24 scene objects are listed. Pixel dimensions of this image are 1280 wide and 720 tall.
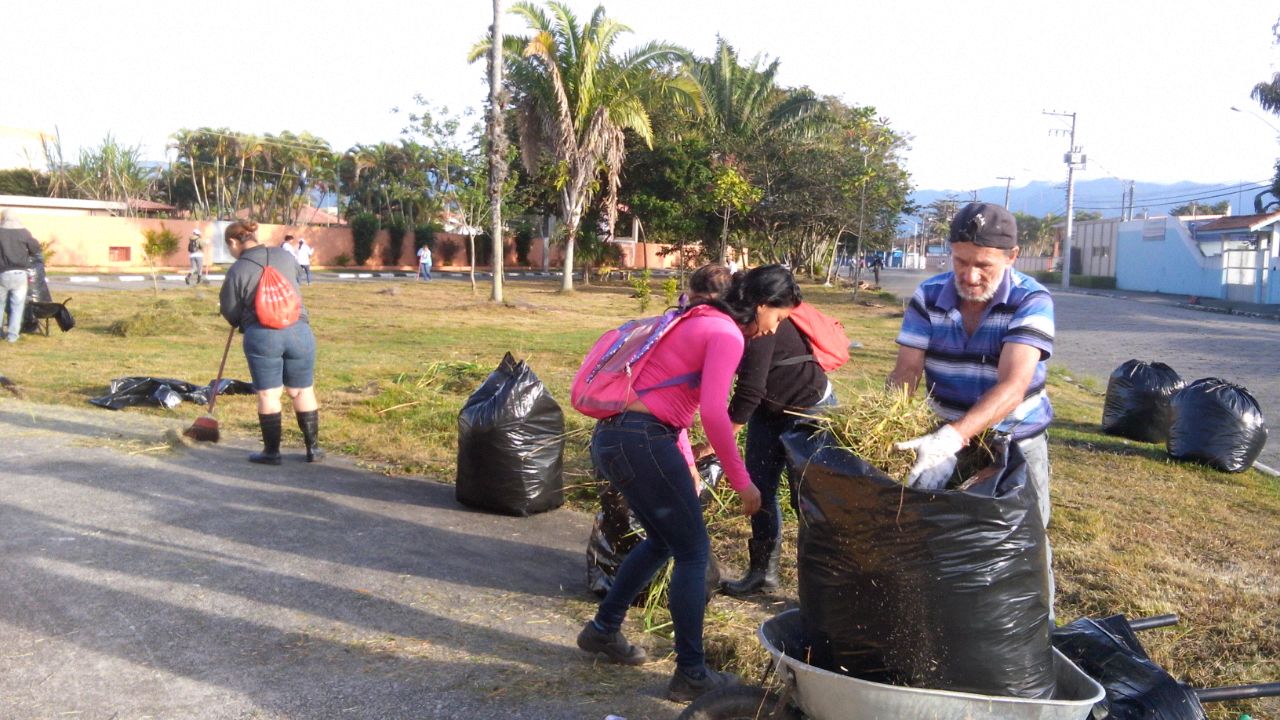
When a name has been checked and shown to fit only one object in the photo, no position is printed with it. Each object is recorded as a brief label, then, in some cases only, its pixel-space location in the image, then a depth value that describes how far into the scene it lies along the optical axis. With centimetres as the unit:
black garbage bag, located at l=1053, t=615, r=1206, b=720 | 292
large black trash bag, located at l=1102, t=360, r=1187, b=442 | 864
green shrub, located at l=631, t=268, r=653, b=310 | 2331
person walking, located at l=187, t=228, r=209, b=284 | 2838
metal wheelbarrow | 243
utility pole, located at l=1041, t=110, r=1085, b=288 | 5350
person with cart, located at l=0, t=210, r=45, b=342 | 1230
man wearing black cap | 307
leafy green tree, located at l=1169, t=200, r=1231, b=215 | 8731
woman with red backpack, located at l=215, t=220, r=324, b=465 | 671
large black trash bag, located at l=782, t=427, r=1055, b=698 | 253
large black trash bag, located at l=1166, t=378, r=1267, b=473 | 755
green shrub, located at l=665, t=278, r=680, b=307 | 2102
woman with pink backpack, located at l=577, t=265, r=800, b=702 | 349
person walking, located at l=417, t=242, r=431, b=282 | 3709
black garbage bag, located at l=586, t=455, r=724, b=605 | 462
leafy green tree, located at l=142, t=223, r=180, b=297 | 3746
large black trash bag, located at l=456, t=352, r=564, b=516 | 591
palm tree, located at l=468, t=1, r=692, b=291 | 2539
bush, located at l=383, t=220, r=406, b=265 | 4750
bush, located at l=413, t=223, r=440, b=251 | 4816
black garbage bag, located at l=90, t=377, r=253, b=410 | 899
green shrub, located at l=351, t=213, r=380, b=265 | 4622
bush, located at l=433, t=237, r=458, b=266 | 4938
